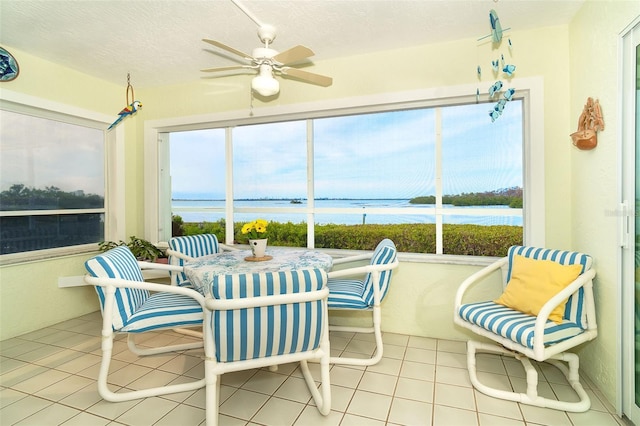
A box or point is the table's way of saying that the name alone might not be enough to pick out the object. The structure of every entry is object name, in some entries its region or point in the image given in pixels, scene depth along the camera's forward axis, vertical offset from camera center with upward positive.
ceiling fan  2.07 +1.01
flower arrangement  2.72 -0.15
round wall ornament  2.89 +1.32
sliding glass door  1.76 -0.09
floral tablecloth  2.10 -0.40
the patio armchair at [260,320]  1.52 -0.53
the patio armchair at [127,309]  1.96 -0.65
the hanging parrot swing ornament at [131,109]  2.98 +0.95
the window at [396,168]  2.83 +0.41
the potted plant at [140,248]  3.65 -0.41
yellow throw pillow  2.05 -0.50
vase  2.62 -0.30
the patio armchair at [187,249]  2.93 -0.37
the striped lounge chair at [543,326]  1.87 -0.73
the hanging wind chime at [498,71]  1.84 +1.01
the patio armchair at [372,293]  2.38 -0.64
